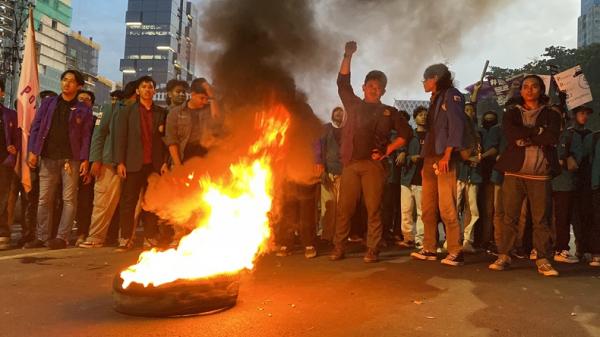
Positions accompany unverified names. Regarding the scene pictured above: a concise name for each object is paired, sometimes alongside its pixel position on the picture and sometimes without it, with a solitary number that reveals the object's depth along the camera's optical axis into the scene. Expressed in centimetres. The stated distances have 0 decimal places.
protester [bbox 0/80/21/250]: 666
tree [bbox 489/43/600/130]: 2826
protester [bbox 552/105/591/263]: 643
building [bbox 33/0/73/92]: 6698
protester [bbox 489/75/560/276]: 527
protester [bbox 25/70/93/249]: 642
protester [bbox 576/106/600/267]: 612
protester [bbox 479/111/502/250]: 691
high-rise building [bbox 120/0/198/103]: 8556
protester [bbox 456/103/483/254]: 690
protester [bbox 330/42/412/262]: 584
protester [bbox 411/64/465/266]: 564
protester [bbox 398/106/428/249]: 724
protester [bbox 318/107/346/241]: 733
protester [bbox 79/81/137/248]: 661
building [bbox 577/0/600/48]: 7838
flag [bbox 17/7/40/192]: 700
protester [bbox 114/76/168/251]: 655
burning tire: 336
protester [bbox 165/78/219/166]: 633
